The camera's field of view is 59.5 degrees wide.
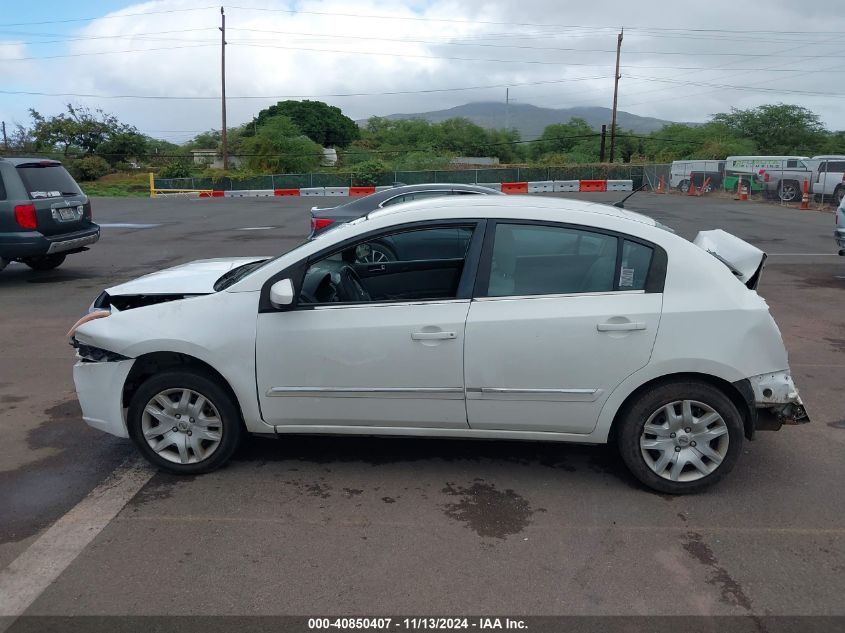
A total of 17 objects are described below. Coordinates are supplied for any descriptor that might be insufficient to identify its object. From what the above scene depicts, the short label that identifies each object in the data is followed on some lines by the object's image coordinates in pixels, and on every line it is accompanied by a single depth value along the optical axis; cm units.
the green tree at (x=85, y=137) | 6469
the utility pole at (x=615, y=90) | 5511
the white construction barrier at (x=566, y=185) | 4509
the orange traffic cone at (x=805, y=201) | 2689
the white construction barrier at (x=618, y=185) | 4628
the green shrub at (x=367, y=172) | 4969
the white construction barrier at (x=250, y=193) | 4588
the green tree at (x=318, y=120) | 8331
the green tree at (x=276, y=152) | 6000
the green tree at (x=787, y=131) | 6669
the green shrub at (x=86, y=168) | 5797
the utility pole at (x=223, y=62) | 5184
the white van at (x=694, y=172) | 3658
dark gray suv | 1089
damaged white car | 407
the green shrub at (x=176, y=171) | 5644
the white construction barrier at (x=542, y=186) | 4425
